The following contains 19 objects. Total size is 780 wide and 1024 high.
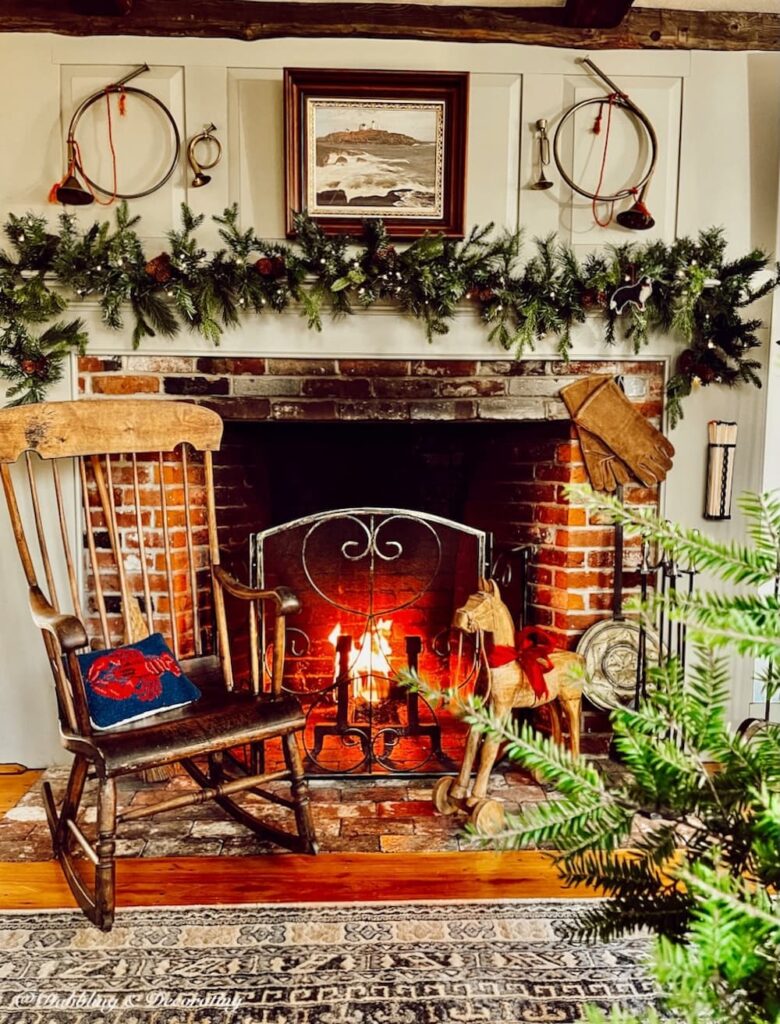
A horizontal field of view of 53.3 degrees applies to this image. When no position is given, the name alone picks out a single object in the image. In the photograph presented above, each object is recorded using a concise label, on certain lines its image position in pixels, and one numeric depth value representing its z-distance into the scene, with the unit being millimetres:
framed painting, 2387
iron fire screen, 2717
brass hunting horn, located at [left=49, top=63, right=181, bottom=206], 2354
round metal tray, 2514
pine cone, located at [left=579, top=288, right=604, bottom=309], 2369
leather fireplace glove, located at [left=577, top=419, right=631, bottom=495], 2525
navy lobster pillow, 1900
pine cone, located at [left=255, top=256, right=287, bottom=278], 2312
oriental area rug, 1475
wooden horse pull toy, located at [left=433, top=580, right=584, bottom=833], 2170
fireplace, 2475
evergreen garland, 2314
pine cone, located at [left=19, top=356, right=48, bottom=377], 2373
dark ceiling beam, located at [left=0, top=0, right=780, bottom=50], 2373
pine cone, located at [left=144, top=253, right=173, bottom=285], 2301
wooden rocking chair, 1759
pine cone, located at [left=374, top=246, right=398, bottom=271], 2305
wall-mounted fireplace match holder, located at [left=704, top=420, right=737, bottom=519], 2496
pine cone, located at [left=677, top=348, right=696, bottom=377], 2471
